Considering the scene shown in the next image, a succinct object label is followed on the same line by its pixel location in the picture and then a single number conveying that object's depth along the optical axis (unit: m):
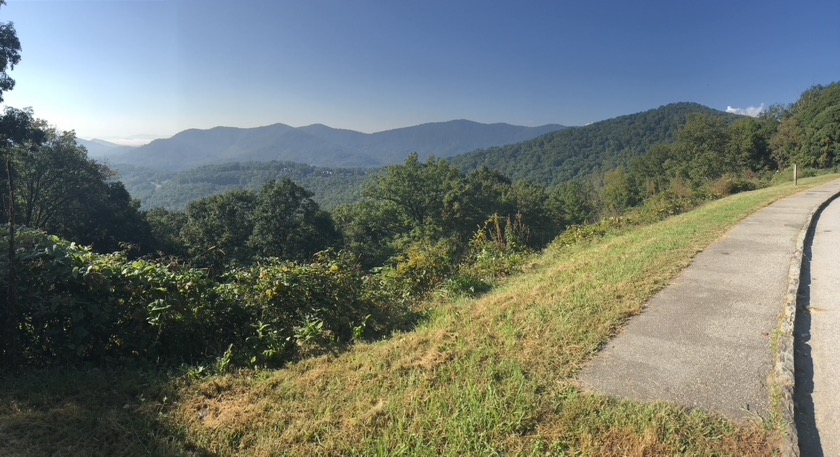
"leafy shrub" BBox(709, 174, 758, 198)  14.11
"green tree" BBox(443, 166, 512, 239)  30.67
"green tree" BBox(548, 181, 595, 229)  40.00
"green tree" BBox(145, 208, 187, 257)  25.27
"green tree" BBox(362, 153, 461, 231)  31.81
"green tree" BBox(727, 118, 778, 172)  33.31
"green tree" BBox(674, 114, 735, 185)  31.25
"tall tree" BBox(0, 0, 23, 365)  12.97
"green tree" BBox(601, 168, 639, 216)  46.47
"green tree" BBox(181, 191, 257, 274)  24.64
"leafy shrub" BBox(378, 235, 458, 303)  5.28
